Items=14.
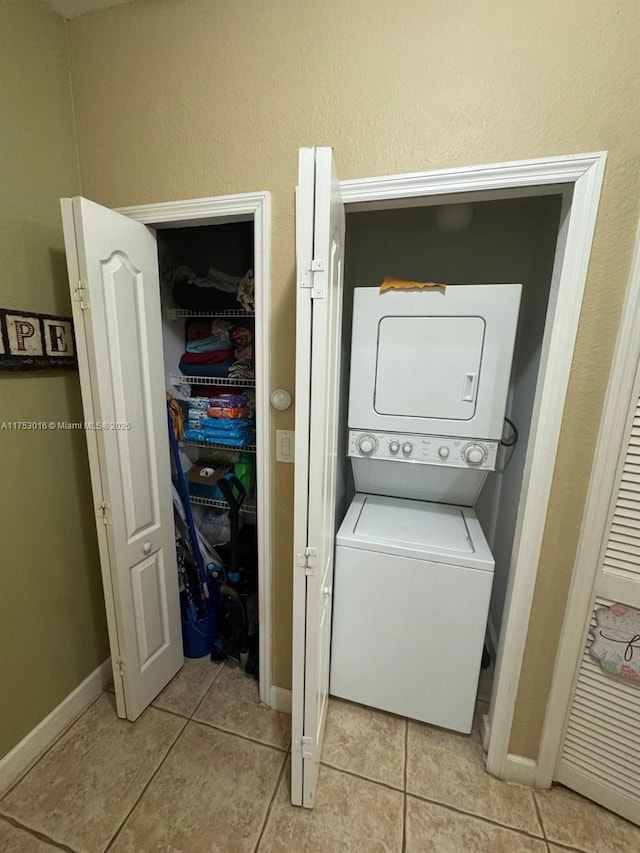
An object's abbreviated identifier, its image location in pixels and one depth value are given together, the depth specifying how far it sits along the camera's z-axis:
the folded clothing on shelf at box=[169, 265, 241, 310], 1.71
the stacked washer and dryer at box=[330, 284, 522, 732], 1.27
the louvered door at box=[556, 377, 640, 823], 1.04
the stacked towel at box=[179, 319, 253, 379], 1.75
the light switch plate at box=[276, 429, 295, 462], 1.32
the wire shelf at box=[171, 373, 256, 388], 1.73
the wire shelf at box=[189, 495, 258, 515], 1.87
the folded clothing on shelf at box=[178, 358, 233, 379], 1.75
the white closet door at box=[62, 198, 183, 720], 1.14
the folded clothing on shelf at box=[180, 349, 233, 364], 1.75
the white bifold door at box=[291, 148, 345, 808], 0.78
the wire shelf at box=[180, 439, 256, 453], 1.78
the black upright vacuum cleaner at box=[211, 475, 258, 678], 1.74
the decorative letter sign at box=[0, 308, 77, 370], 1.14
